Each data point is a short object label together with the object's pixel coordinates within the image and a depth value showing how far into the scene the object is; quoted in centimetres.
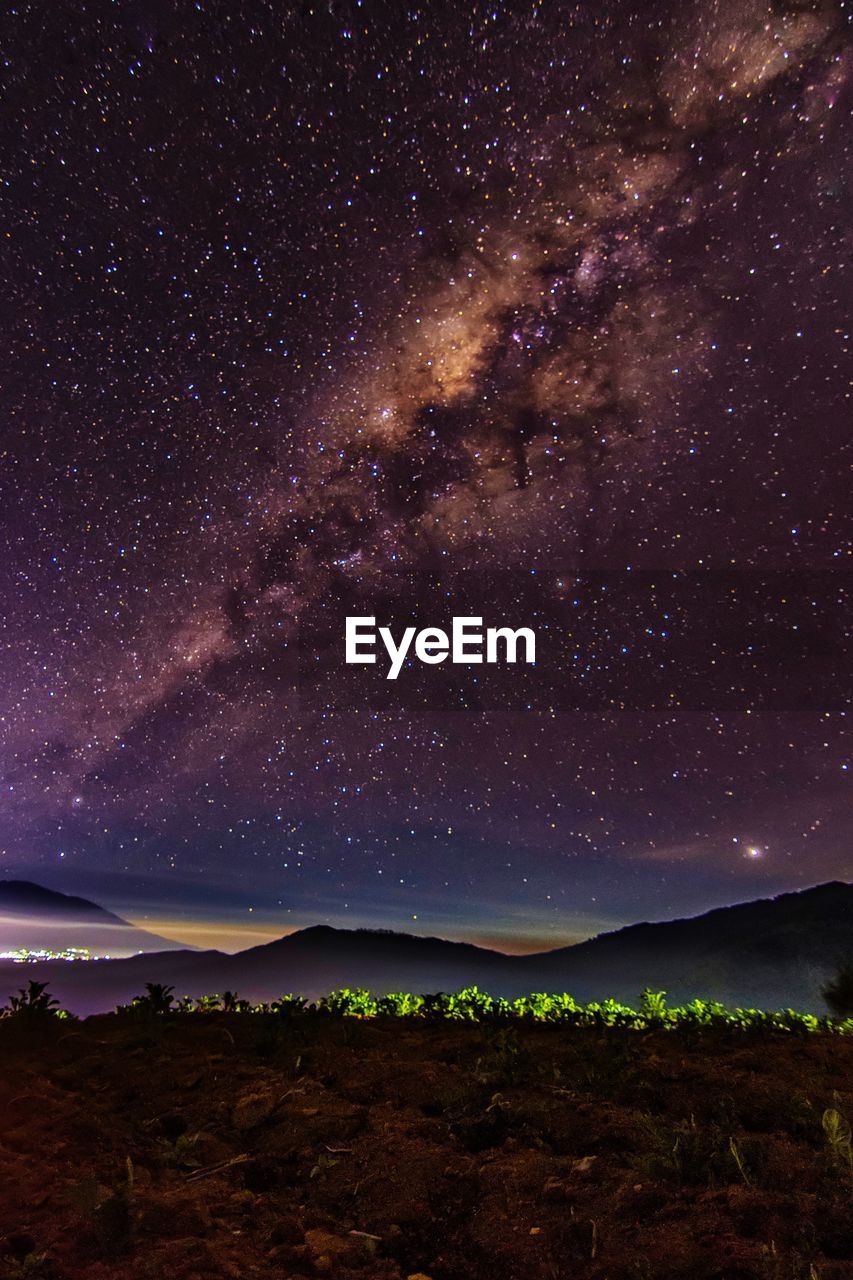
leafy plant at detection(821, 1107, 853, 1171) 374
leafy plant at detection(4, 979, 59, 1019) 668
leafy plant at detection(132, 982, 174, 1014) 709
